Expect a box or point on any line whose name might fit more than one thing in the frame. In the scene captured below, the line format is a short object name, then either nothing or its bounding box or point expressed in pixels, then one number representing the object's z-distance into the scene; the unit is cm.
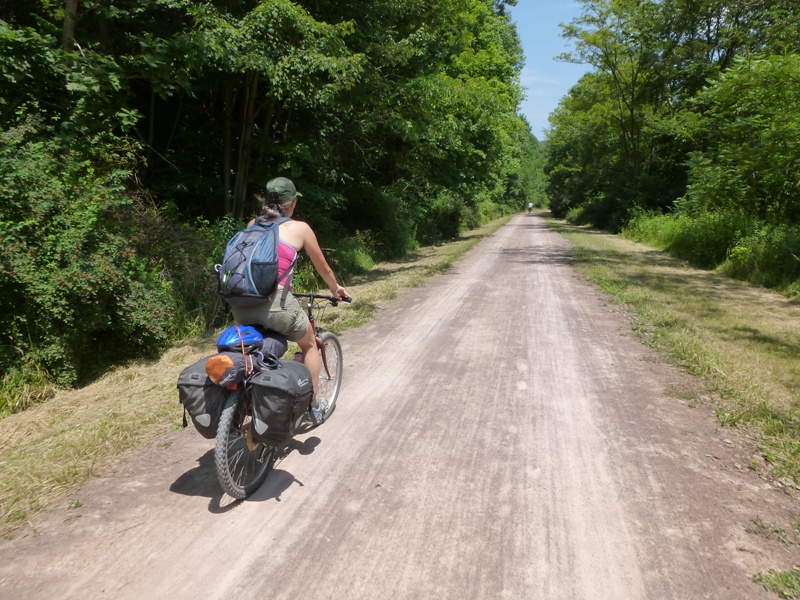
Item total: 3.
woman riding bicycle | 363
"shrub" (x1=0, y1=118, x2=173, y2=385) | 559
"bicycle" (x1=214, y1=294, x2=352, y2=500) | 318
